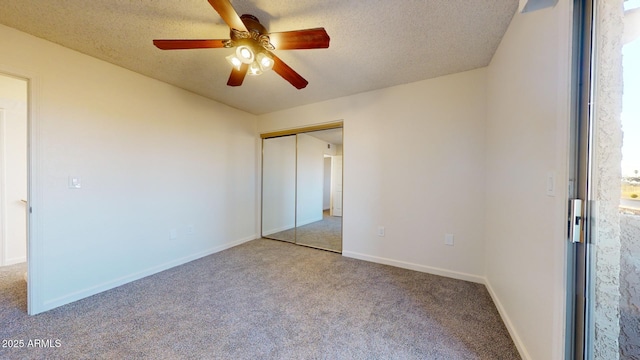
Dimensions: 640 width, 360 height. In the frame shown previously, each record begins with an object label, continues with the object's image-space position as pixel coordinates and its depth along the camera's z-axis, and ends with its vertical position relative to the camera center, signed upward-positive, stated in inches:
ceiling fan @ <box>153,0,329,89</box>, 55.1 +38.0
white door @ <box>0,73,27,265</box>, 107.9 +2.7
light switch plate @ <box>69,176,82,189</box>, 80.2 -2.1
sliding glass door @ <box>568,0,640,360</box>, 30.7 -0.8
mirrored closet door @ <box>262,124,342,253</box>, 160.2 -4.0
